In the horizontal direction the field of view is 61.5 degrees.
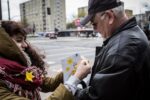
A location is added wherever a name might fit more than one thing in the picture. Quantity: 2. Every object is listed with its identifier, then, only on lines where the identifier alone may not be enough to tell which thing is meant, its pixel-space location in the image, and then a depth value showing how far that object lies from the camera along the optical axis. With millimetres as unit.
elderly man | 676
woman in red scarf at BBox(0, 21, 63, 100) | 808
